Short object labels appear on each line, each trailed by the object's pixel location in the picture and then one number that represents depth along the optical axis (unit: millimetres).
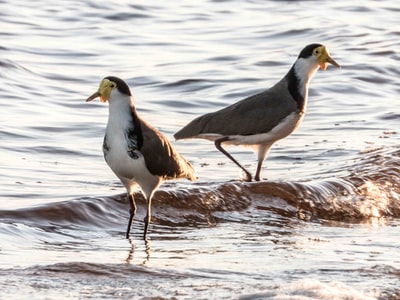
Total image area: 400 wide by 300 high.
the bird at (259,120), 22969
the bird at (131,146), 17406
